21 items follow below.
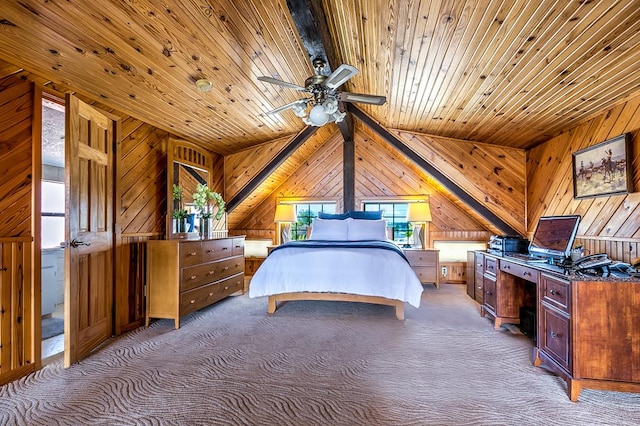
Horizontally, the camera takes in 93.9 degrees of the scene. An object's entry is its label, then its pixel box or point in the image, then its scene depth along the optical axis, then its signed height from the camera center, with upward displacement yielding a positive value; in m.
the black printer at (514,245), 3.43 -0.33
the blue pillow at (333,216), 5.14 +0.00
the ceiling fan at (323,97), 2.60 +1.10
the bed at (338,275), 3.26 -0.67
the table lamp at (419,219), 5.07 -0.05
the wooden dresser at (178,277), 3.12 -0.66
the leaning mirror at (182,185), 3.60 +0.41
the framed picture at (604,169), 2.51 +0.43
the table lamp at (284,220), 5.68 -0.07
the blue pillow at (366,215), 5.11 +0.02
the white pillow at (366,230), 4.59 -0.21
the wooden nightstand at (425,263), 4.94 -0.78
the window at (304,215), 5.91 +0.03
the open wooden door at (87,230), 2.24 -0.11
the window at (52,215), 4.08 +0.03
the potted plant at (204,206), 3.90 +0.14
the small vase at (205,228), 3.93 -0.15
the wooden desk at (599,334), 1.76 -0.71
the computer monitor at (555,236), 2.48 -0.18
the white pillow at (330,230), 4.66 -0.22
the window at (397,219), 5.59 -0.05
